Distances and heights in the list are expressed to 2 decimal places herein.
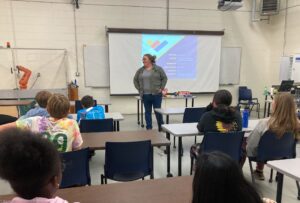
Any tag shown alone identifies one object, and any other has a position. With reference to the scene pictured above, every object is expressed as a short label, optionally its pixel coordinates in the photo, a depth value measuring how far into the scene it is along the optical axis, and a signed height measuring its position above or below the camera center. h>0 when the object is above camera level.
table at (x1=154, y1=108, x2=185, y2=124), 4.03 -0.75
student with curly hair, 0.74 -0.30
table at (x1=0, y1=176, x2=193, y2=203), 1.27 -0.67
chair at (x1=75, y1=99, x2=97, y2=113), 4.42 -0.68
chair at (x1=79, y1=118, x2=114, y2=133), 2.98 -0.71
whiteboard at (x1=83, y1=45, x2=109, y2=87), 6.40 +0.04
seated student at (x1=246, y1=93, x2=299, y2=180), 2.45 -0.49
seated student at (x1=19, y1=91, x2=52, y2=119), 2.71 -0.44
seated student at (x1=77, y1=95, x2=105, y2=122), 3.17 -0.58
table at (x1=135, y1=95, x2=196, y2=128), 5.67 -1.21
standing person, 4.71 -0.32
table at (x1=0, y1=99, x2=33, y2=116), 4.50 -0.67
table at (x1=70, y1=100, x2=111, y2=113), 4.82 -0.71
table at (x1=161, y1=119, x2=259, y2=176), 2.72 -0.73
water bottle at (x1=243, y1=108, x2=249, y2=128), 3.03 -0.63
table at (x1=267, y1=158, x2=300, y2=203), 1.66 -0.71
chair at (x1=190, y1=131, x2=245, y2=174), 2.42 -0.74
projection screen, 6.52 +0.21
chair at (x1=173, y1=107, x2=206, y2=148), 3.91 -0.75
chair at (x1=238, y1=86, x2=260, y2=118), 7.05 -0.87
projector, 5.73 +1.44
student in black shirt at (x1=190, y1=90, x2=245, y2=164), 2.52 -0.51
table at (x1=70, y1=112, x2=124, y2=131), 3.56 -0.74
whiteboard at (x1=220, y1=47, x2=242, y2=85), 7.27 +0.04
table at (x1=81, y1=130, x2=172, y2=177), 2.34 -0.72
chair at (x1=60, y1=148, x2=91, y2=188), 1.84 -0.79
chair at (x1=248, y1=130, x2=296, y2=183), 2.48 -0.81
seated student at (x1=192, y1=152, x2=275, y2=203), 0.75 -0.36
